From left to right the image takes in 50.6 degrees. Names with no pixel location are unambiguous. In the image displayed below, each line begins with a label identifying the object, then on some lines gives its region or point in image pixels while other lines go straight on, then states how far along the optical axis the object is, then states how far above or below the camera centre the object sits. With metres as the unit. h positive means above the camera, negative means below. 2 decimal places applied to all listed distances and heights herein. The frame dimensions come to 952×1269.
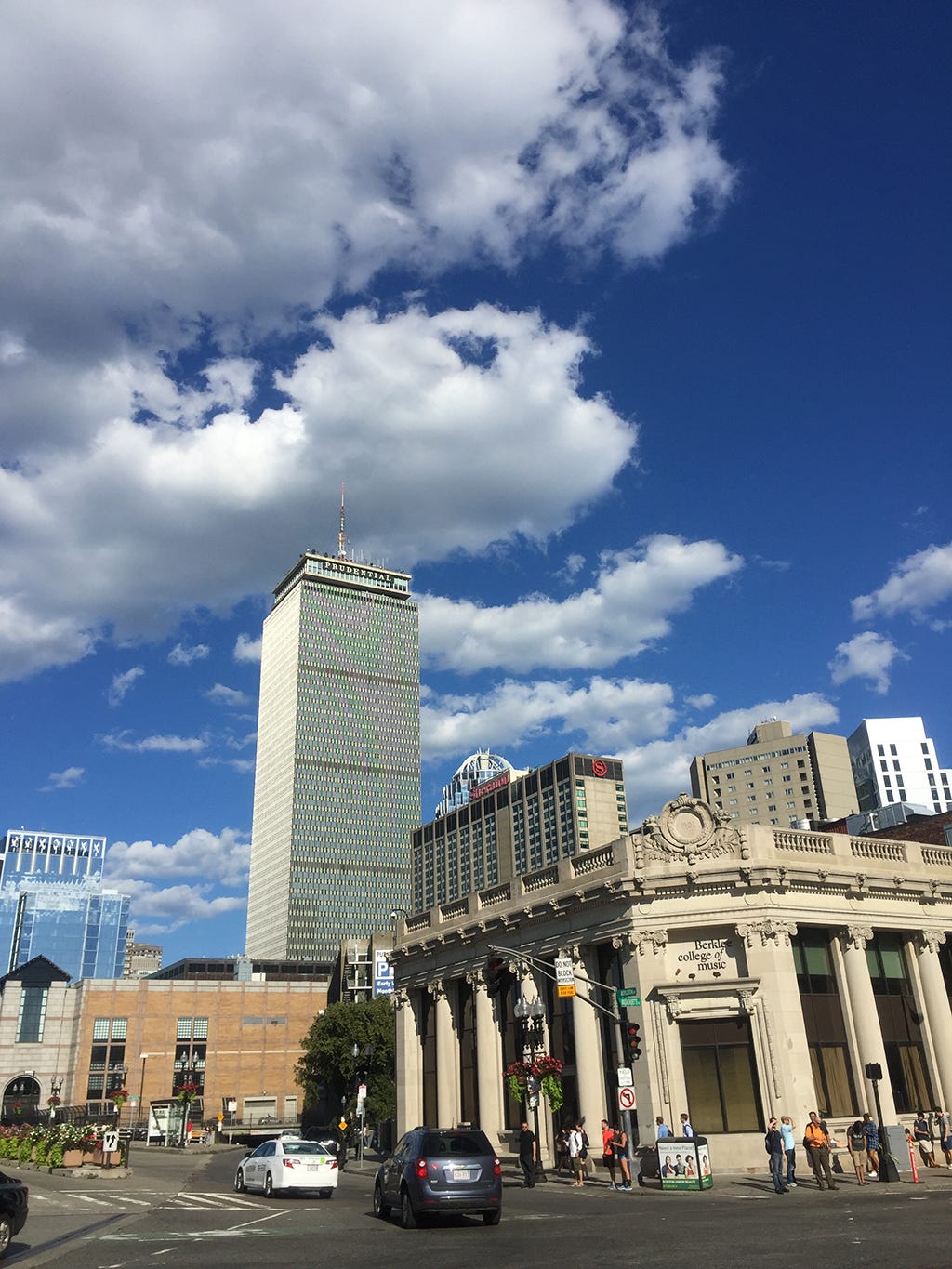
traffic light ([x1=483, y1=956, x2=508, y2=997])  29.91 +3.17
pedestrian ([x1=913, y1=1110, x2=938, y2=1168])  32.38 -2.29
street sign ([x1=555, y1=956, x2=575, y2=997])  30.69 +2.99
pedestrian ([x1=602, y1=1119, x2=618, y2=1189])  29.69 -1.92
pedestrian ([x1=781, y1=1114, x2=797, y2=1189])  28.42 -1.99
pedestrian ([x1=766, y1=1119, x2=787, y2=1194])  27.16 -2.09
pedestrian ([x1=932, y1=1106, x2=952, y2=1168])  32.28 -2.05
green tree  84.88 +3.14
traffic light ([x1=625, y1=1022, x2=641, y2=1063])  29.86 +1.02
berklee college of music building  34.38 +3.45
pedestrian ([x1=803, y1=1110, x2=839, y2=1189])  27.17 -1.92
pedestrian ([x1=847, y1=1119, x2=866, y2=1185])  28.06 -2.06
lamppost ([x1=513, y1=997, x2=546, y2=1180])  35.09 +1.91
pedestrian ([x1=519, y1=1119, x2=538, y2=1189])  30.45 -2.06
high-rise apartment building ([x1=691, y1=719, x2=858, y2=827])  196.88 +47.20
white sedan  26.89 -1.87
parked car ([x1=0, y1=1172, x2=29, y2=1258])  15.39 -1.48
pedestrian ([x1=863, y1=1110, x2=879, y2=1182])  29.06 -1.92
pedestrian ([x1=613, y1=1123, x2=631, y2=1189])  29.06 -2.05
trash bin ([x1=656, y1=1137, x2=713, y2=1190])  28.25 -2.31
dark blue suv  19.97 -1.69
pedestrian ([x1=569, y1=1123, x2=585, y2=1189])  31.09 -2.15
